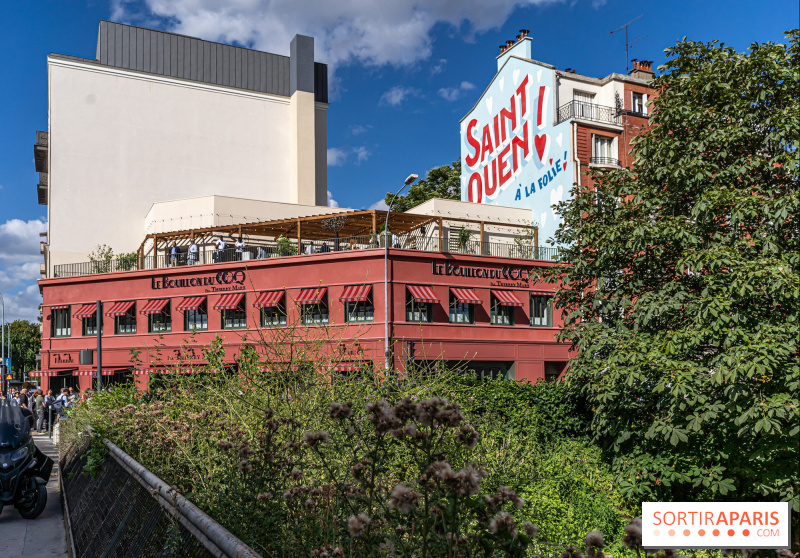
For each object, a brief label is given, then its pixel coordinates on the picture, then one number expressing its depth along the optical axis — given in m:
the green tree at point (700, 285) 9.72
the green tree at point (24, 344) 80.69
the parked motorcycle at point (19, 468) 9.82
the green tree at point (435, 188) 47.75
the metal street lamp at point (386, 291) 26.10
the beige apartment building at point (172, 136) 37.88
